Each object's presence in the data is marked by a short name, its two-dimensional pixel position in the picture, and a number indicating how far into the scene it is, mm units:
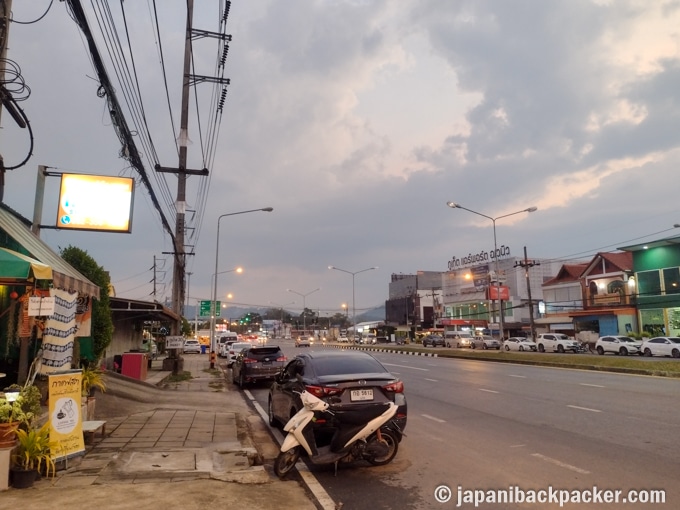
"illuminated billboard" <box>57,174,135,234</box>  12891
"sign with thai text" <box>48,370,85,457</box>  6613
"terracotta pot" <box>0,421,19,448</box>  5730
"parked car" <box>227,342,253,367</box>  28453
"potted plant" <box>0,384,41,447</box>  5777
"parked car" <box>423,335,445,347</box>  60625
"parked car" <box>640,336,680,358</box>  32656
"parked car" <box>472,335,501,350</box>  52181
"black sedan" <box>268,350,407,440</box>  7125
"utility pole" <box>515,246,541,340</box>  49903
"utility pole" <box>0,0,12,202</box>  7956
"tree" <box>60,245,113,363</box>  14352
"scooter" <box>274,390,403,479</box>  6473
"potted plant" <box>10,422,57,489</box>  5727
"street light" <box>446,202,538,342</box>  33153
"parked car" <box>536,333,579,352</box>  41938
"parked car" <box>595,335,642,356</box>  36750
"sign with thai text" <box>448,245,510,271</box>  81719
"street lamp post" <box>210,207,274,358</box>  28455
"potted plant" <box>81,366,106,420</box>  8945
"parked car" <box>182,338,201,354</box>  52234
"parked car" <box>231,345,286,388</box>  18312
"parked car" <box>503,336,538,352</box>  45434
